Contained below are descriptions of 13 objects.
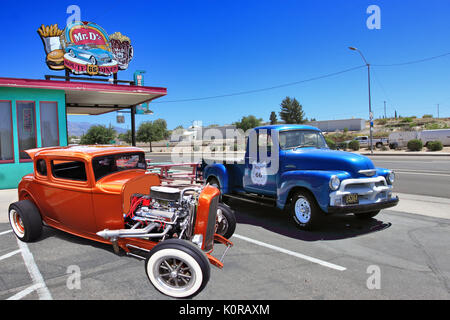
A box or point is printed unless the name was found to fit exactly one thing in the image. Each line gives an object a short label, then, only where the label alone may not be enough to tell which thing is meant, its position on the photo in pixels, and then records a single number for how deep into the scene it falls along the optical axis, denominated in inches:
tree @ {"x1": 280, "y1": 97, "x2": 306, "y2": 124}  2936.0
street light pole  1158.6
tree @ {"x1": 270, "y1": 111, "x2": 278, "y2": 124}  3282.5
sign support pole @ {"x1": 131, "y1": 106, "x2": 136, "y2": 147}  694.0
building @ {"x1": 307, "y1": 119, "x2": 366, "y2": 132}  2965.1
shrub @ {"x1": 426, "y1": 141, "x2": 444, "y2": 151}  1251.2
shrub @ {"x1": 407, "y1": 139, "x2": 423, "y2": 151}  1309.1
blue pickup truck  209.9
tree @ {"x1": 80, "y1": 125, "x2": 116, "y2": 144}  2169.0
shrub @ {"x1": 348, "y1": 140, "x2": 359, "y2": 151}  1529.3
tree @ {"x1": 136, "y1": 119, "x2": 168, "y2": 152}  2301.9
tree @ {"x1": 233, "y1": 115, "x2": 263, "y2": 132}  2823.8
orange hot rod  137.7
